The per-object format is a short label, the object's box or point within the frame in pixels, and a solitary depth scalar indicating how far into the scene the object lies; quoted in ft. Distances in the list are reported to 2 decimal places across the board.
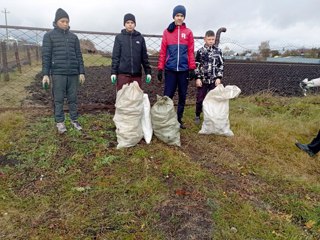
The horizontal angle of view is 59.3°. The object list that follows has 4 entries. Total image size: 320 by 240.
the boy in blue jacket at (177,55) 13.12
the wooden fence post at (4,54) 28.09
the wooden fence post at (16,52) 29.29
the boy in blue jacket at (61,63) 12.11
